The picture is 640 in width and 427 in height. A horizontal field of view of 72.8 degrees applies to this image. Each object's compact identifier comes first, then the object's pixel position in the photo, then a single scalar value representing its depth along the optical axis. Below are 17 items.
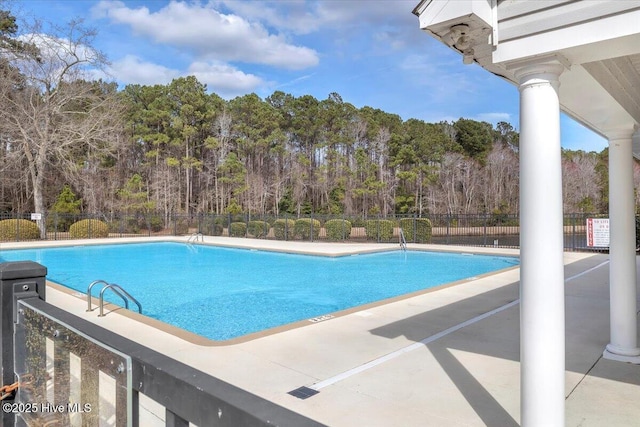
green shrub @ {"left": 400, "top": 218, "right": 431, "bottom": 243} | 19.41
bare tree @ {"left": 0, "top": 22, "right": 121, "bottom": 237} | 21.94
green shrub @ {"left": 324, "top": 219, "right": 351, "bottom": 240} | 21.02
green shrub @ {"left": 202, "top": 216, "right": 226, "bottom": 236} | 25.36
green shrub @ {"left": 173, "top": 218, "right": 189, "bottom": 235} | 27.48
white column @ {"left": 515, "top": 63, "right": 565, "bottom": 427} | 2.33
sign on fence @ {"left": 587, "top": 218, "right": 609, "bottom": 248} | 11.34
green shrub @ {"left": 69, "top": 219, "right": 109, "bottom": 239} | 21.72
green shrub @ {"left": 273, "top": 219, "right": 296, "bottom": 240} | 22.00
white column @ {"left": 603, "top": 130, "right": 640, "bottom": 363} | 4.00
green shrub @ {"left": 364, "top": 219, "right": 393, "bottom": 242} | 20.52
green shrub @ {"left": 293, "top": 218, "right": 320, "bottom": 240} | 21.72
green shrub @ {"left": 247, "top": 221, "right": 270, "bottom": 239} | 22.95
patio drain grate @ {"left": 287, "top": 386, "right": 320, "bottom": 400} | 3.44
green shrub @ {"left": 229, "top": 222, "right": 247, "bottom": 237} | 23.89
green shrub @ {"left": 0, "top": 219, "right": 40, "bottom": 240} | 20.03
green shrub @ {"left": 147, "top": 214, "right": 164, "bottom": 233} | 27.48
